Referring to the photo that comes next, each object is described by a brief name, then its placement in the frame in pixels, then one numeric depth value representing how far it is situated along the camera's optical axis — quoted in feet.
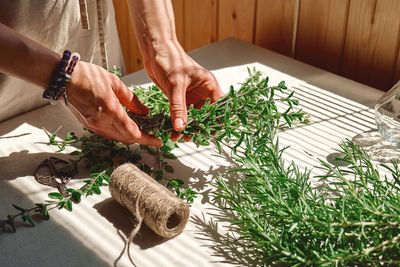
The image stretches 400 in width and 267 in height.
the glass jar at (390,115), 3.22
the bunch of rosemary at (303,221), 2.22
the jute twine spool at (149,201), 2.53
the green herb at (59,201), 2.71
